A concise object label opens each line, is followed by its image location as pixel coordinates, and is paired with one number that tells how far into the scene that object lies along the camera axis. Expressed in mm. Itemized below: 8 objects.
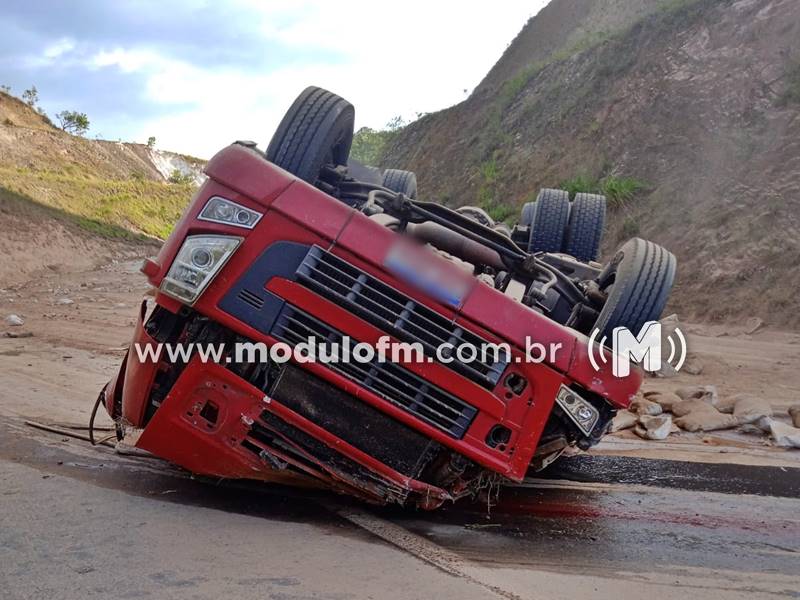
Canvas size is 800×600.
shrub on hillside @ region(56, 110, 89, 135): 50250
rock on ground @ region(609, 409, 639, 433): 6278
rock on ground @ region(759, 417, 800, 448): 5754
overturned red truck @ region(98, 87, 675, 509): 3104
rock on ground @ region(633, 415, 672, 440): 6102
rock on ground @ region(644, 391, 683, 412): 6866
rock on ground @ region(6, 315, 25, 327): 10047
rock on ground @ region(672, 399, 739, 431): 6266
